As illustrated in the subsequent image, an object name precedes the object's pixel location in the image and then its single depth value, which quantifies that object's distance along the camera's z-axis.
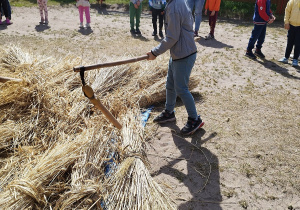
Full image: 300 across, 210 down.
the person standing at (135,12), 7.79
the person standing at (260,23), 5.75
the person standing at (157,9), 7.54
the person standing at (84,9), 8.23
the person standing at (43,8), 8.62
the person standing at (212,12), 7.36
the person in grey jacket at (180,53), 2.81
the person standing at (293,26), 5.43
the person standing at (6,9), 8.42
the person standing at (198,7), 7.35
